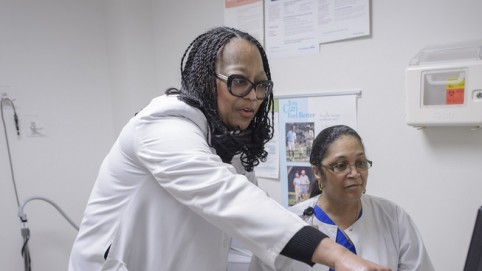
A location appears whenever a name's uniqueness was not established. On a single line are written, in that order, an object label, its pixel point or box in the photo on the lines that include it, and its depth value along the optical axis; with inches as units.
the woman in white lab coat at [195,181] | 23.6
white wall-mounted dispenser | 48.8
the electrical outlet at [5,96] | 72.6
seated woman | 48.5
